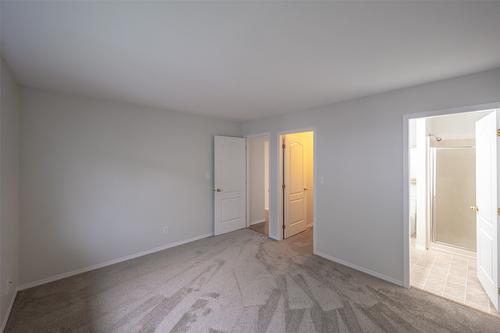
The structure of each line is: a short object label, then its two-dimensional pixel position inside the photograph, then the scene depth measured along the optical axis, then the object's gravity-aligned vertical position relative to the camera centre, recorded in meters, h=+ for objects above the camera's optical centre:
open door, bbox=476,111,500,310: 2.03 -0.41
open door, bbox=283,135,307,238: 4.03 -0.43
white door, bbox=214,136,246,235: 4.19 -0.38
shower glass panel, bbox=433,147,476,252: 3.27 -0.53
